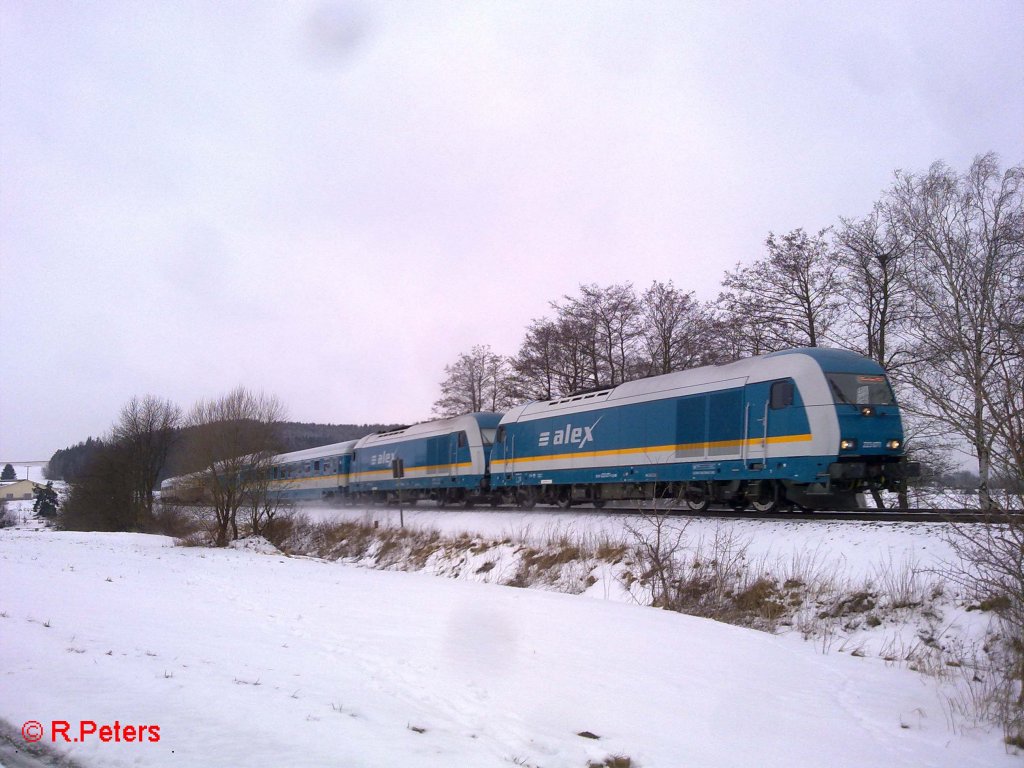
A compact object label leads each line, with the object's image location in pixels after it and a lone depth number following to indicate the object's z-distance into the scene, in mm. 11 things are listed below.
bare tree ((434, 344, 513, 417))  49844
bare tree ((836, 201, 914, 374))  22016
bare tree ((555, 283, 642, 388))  37094
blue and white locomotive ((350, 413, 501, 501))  27766
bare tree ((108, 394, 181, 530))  49438
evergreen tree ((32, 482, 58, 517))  66125
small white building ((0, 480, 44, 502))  127250
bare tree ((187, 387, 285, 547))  27438
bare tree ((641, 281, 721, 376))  33594
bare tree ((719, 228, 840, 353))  24891
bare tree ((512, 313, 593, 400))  38000
